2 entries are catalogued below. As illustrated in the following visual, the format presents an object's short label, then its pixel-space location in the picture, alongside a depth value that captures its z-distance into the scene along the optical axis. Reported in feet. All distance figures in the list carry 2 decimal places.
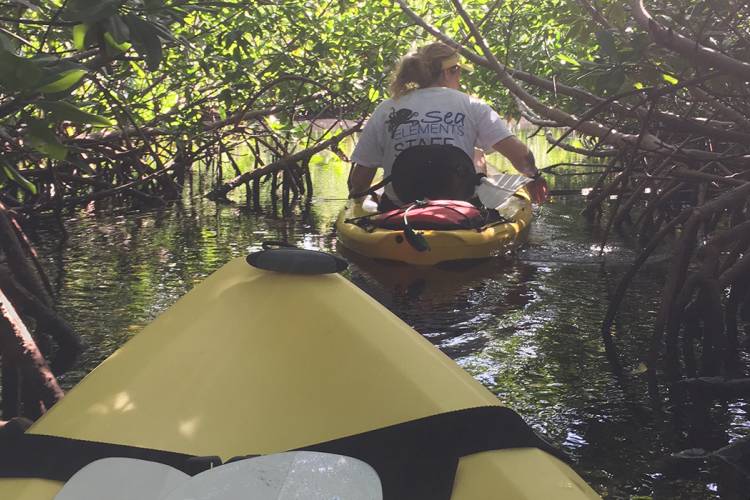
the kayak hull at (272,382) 6.15
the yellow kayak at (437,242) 18.49
